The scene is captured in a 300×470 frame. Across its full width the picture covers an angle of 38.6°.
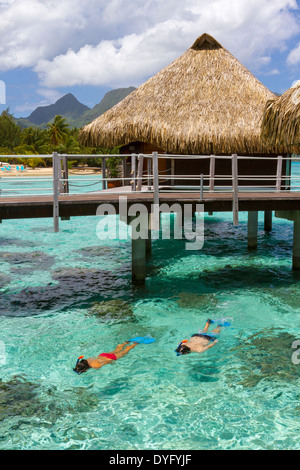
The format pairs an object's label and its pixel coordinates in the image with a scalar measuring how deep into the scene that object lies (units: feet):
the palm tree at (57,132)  172.45
